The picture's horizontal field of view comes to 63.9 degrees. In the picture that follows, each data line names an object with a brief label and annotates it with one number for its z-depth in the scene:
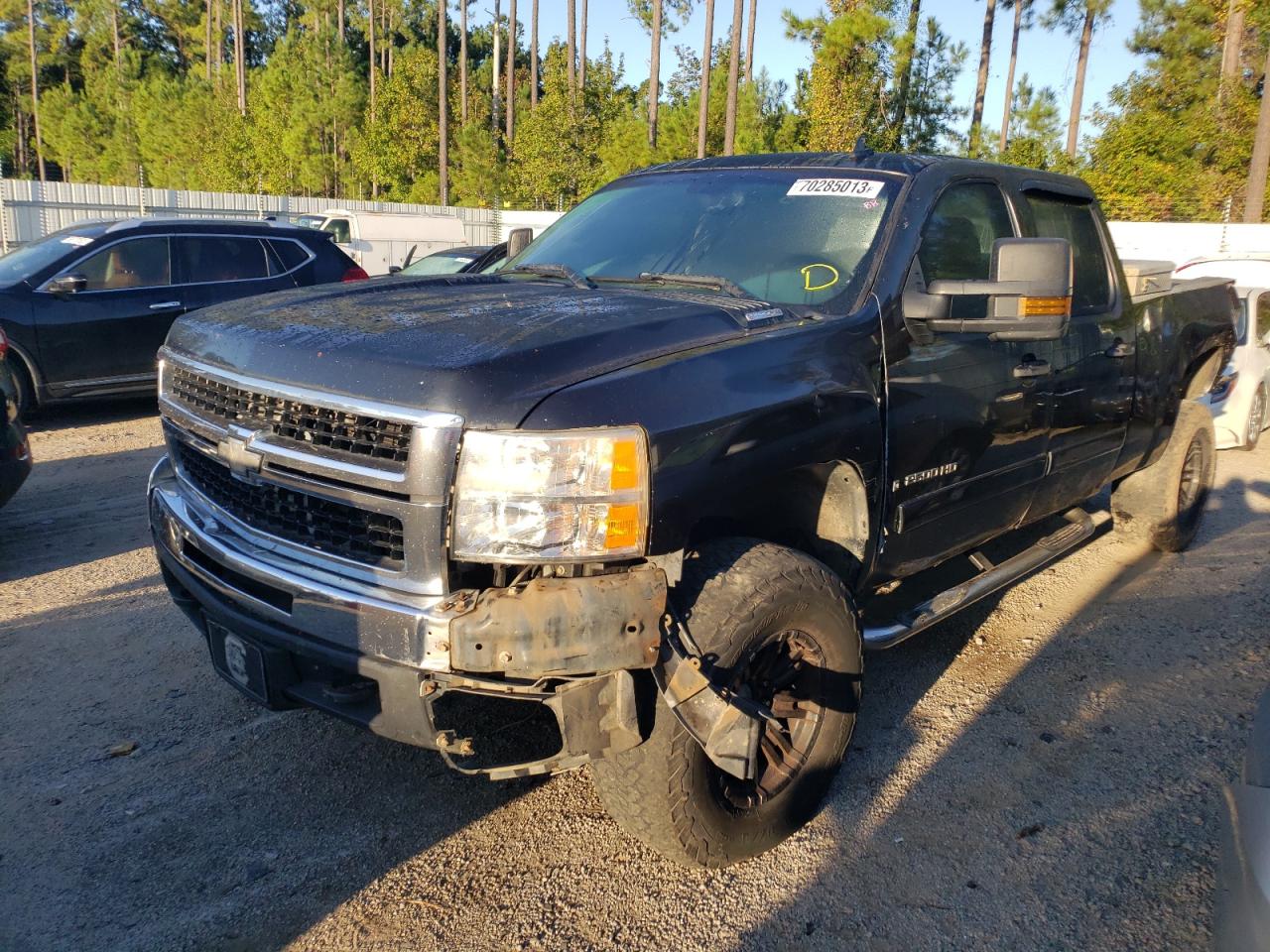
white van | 20.70
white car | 8.64
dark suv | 8.65
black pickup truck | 2.39
